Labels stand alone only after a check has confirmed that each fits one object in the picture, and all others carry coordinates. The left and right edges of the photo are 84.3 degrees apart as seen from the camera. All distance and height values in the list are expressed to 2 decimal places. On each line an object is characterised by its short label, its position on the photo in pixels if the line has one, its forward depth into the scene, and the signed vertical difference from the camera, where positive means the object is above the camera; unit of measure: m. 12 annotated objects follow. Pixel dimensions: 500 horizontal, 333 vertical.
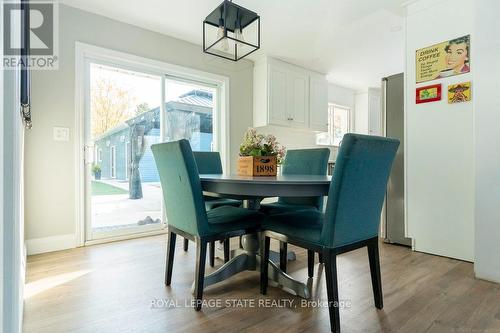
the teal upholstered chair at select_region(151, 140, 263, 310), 1.49 -0.31
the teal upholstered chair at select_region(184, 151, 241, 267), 2.49 -0.04
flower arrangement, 1.93 +0.12
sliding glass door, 2.93 +0.30
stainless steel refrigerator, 2.82 -0.02
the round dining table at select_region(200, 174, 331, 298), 1.41 -0.16
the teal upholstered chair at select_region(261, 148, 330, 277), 2.28 -0.06
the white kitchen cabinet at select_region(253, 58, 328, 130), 3.98 +1.04
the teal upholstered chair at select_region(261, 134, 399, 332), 1.25 -0.25
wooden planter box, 1.90 -0.01
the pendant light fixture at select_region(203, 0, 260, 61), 1.78 +0.93
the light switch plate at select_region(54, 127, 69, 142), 2.62 +0.29
